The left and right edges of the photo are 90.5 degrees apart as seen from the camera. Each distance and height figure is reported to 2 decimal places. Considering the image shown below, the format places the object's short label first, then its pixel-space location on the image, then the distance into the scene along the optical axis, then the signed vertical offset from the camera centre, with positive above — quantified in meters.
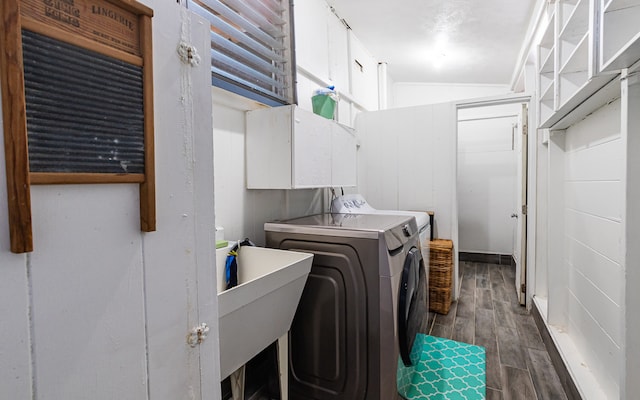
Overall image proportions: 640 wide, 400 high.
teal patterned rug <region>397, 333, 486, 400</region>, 1.82 -1.18
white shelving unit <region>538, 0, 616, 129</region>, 1.27 +0.66
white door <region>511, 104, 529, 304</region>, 3.10 -0.28
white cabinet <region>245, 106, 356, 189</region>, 1.81 +0.26
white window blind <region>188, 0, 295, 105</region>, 1.56 +0.82
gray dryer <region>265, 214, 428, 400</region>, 1.48 -0.59
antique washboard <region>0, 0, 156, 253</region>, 0.46 +0.16
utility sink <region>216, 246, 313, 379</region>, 1.06 -0.41
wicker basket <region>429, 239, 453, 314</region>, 2.89 -0.80
